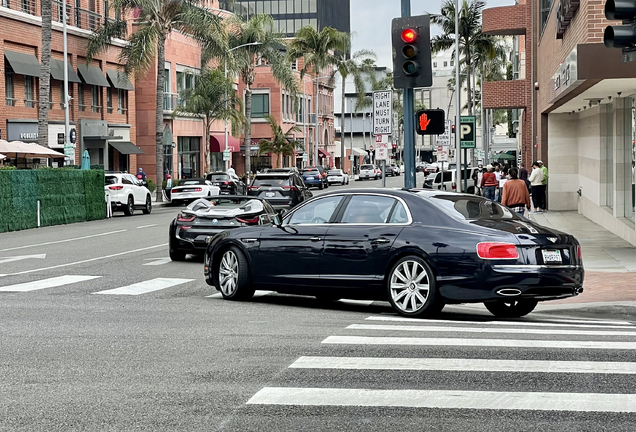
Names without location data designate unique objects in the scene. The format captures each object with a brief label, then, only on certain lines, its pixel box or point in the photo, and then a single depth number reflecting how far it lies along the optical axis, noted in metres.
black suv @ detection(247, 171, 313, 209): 33.69
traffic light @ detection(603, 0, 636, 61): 10.84
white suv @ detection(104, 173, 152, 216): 41.22
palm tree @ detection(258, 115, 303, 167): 85.06
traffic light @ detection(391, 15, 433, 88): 16.48
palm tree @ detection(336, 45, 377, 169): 95.50
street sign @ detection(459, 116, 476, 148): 32.34
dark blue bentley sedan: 10.96
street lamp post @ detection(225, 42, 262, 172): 64.18
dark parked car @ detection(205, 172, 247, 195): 53.44
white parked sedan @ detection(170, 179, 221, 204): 47.56
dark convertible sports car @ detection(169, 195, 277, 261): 19.56
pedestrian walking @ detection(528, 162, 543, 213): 34.22
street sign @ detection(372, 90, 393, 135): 19.44
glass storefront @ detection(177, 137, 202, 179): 71.56
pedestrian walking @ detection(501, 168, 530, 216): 25.41
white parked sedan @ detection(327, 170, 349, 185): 84.12
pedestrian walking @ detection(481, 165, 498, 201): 37.69
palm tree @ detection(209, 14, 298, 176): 67.81
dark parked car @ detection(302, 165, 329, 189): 70.62
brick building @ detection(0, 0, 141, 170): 48.69
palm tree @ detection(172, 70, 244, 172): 63.09
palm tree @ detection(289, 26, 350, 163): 90.75
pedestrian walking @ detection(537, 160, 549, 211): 34.67
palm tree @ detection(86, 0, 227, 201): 51.38
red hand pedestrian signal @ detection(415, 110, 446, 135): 17.69
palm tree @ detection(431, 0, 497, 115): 67.56
